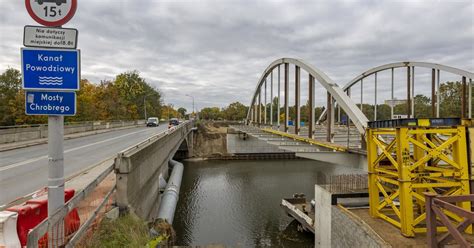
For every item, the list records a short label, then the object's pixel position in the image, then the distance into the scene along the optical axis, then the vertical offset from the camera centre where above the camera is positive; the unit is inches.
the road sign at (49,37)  132.6 +40.4
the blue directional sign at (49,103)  133.0 +8.8
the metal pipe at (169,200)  516.7 -167.7
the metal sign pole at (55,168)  138.5 -23.2
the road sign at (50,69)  132.5 +25.2
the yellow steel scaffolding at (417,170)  280.8 -54.6
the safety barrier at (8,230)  147.5 -58.2
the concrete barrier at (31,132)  800.3 -36.3
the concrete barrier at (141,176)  299.4 -72.9
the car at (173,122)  1971.7 -8.4
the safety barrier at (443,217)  198.7 -73.5
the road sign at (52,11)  133.0 +52.7
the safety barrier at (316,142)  583.5 -49.7
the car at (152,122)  2087.8 -12.2
